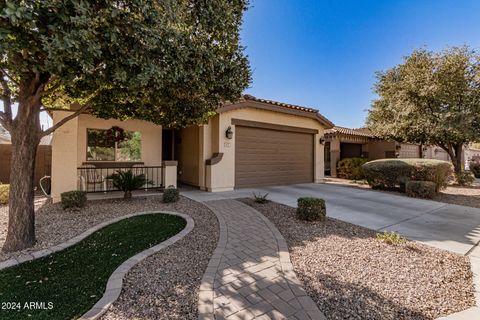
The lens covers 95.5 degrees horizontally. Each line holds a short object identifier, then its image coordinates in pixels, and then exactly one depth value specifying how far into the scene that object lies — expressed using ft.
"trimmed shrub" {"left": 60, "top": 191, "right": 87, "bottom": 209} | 18.86
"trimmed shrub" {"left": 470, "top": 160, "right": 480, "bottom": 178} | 61.41
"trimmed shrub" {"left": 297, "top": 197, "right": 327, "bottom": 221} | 17.24
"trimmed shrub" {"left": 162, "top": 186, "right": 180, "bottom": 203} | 22.07
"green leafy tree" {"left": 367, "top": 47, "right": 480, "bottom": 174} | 37.76
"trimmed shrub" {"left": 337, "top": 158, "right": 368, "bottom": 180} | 48.10
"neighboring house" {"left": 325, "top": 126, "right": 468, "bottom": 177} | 52.29
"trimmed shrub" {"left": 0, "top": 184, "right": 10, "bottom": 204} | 21.21
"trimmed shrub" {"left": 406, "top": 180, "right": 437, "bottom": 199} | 28.27
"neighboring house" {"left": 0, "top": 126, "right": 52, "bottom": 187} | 29.22
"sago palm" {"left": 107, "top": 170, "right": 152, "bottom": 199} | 22.59
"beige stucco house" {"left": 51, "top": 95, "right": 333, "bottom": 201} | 25.66
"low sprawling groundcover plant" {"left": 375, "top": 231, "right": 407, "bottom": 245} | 13.33
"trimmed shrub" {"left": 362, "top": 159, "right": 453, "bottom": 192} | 30.71
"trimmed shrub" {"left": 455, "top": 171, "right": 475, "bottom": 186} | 41.70
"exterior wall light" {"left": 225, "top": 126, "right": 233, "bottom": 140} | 29.76
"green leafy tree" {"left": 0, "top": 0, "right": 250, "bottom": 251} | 8.41
